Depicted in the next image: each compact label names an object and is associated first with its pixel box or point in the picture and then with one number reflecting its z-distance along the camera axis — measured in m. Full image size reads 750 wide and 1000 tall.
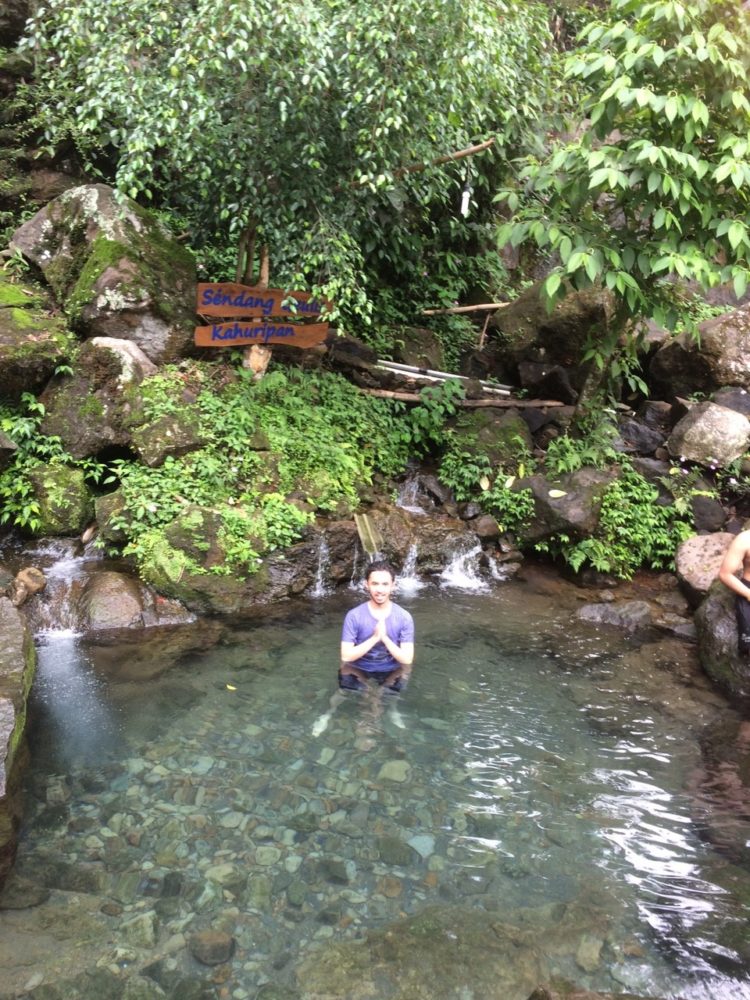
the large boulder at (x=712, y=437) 9.98
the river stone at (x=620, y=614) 8.16
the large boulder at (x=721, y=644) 6.62
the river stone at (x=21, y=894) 3.81
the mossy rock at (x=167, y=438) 8.27
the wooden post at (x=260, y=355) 9.73
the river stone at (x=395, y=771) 5.14
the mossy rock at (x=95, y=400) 8.34
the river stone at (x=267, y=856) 4.24
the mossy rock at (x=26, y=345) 8.16
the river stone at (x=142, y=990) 3.34
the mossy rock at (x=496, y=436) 10.53
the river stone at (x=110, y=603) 7.10
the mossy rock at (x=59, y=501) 7.93
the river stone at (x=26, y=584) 6.84
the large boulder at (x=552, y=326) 11.20
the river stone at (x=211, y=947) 3.57
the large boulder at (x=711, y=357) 11.21
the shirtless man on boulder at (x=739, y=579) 6.46
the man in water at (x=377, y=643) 5.64
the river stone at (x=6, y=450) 7.73
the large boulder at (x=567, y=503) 9.16
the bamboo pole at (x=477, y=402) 11.03
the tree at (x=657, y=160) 6.05
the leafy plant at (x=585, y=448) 9.87
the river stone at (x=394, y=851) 4.32
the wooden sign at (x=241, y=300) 9.41
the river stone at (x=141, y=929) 3.64
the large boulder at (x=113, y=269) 9.02
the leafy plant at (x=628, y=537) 9.10
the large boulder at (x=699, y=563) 8.20
